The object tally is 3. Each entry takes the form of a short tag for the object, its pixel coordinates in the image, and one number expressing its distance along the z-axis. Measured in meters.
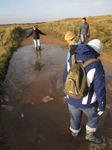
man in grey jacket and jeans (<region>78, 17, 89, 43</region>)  9.49
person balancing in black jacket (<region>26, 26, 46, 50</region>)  10.88
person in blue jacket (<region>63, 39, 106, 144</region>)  2.37
